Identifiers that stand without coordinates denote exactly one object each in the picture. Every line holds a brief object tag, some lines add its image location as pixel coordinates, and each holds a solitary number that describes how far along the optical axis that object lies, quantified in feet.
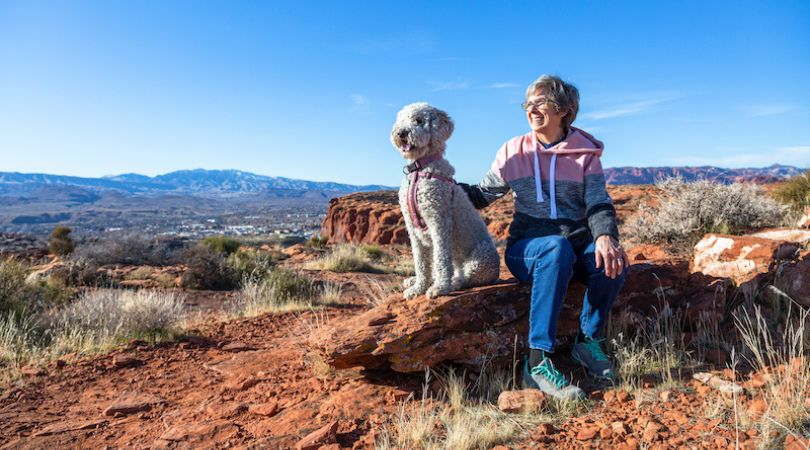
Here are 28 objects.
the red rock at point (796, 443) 6.79
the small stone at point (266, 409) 10.66
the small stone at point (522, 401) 9.12
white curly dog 10.16
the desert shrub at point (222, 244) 48.85
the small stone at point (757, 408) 7.92
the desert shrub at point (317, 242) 57.09
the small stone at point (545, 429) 8.32
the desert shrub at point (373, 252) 43.77
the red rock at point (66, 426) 11.06
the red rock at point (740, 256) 13.91
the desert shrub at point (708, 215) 24.93
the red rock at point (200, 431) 9.96
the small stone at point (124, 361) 15.48
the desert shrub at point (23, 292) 20.21
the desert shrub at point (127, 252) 39.09
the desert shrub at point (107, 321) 17.03
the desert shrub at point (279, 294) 22.51
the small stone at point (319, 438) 8.69
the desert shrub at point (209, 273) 30.12
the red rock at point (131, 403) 12.01
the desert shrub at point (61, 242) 49.83
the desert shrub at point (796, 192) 31.41
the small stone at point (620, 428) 8.01
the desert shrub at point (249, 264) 31.71
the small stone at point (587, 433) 8.00
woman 9.70
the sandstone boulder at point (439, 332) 10.46
